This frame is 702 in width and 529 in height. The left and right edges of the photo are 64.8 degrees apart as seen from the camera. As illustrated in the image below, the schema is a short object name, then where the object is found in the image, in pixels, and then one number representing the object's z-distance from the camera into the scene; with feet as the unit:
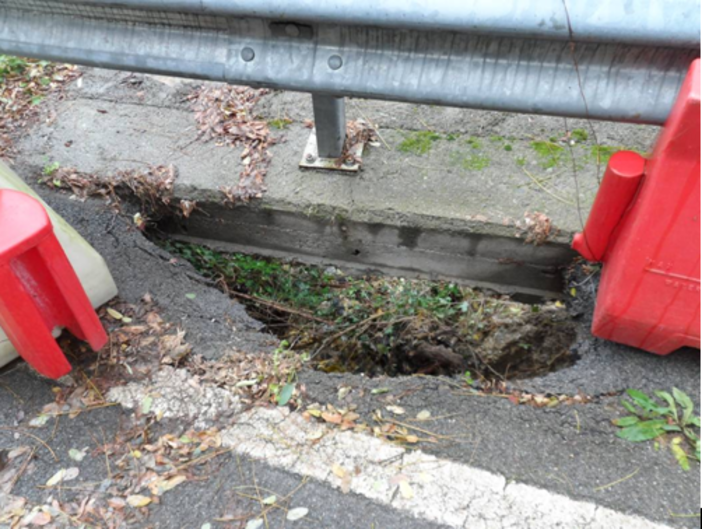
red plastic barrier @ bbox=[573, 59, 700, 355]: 6.66
